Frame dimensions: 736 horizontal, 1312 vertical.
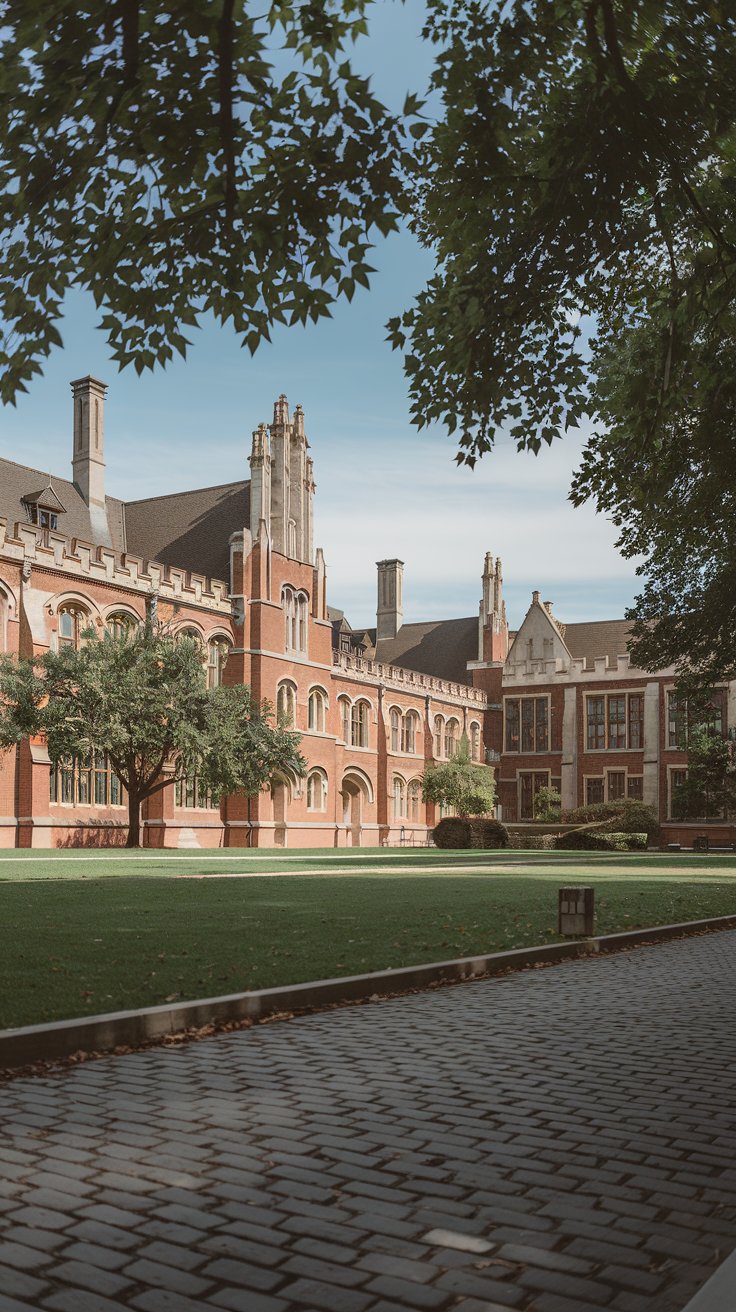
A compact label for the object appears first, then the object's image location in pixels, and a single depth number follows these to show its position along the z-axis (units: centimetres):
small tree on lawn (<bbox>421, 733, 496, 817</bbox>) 5725
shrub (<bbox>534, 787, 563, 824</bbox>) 6266
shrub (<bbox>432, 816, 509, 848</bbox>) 4581
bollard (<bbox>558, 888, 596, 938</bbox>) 1201
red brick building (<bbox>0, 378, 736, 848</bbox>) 3816
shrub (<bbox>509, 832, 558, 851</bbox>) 5059
